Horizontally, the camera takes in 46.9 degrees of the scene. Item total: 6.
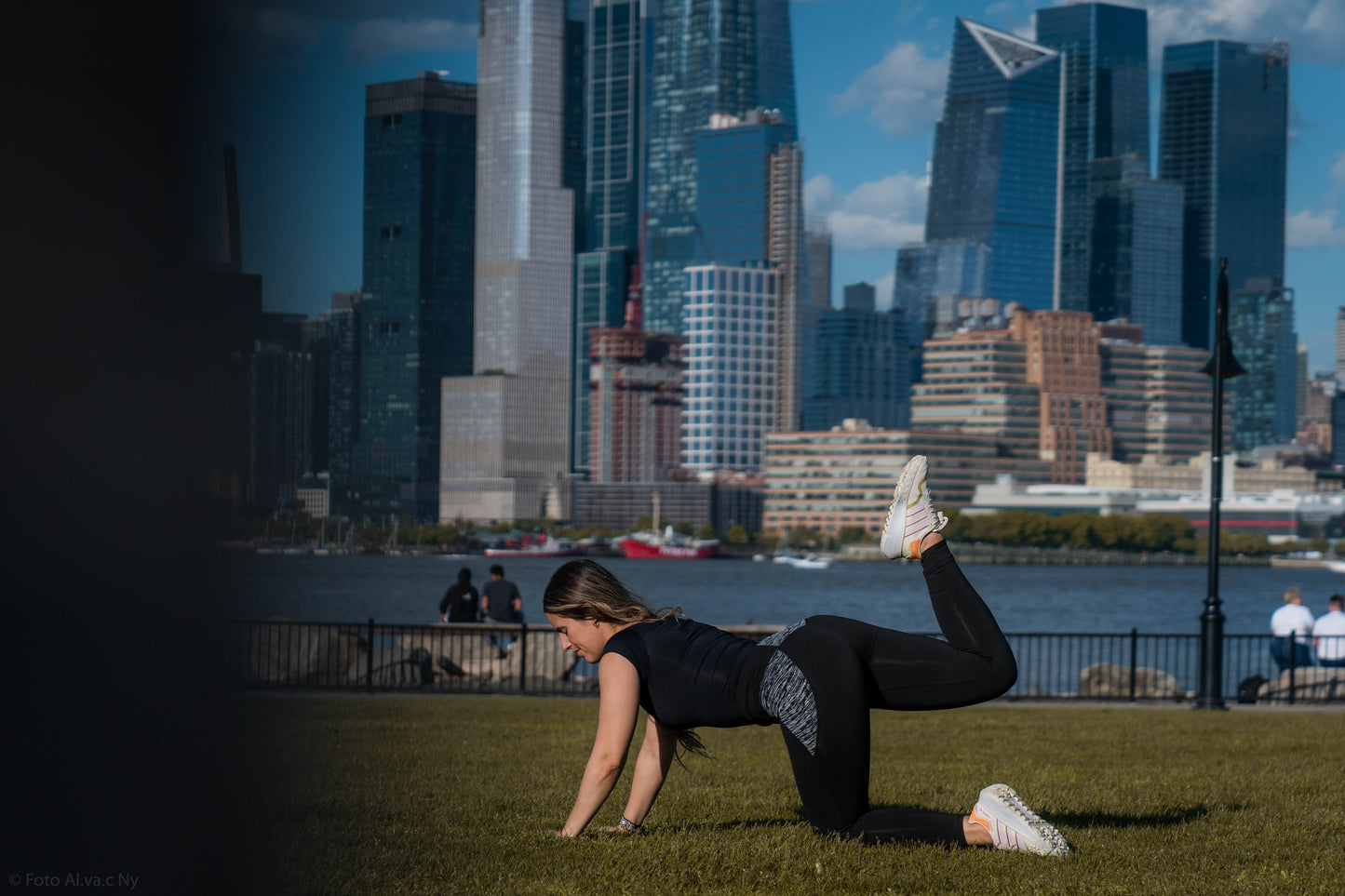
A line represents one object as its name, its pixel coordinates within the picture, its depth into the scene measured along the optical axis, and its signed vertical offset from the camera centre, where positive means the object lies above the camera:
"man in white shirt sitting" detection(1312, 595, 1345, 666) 19.47 -2.72
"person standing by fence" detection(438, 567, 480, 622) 22.41 -2.79
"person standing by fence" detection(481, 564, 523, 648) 22.62 -2.80
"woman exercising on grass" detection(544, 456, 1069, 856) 6.05 -1.04
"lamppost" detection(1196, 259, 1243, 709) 17.75 -1.51
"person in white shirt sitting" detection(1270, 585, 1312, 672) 20.38 -2.73
